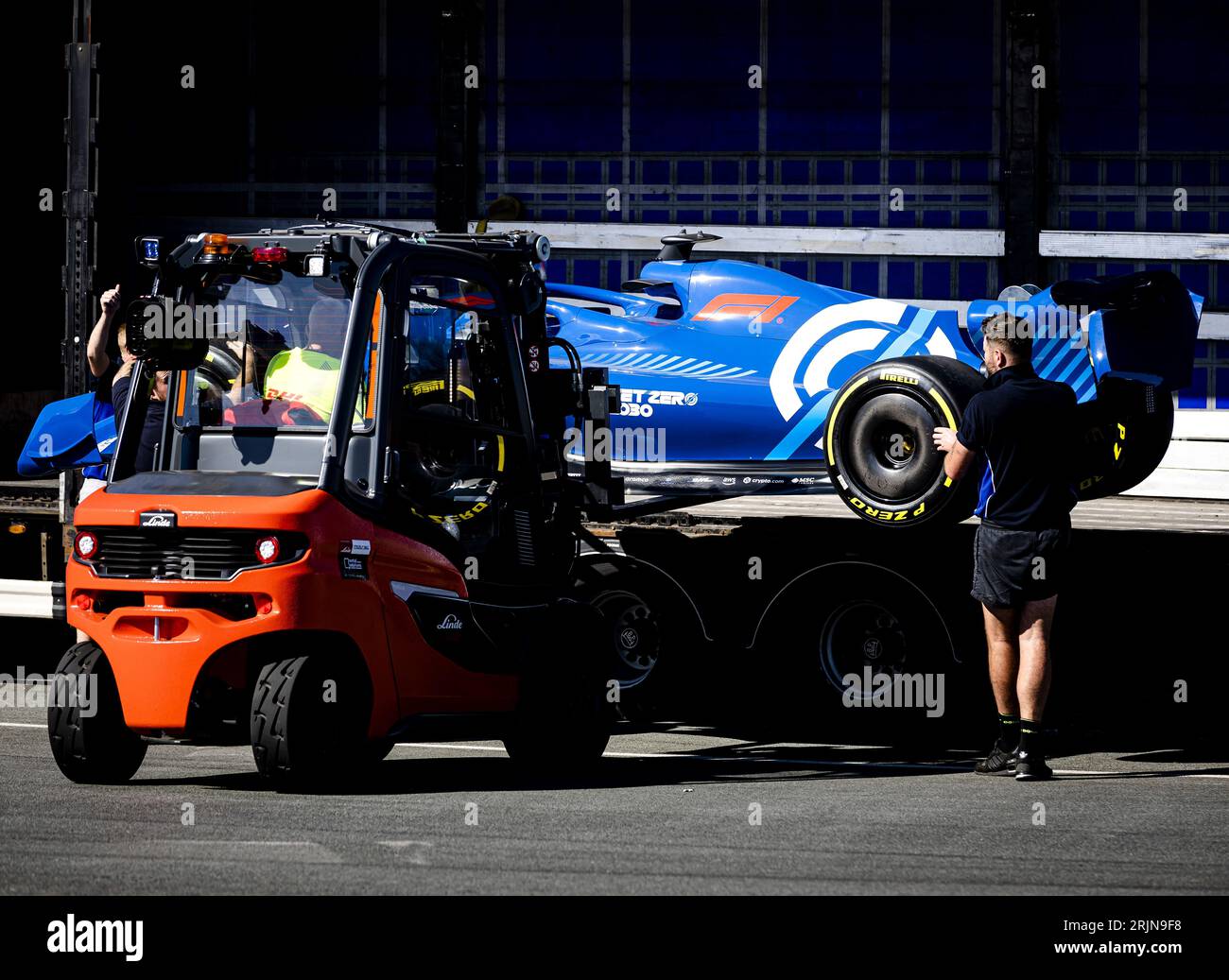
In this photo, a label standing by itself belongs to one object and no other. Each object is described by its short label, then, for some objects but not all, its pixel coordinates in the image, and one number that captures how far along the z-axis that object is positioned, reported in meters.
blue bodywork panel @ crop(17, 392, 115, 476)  19.48
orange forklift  14.64
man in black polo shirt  16.50
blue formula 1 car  18.77
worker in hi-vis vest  15.49
